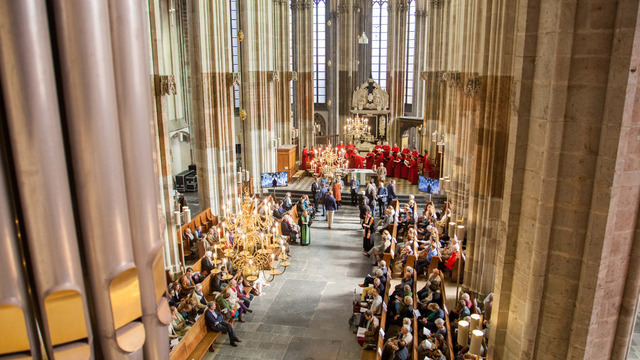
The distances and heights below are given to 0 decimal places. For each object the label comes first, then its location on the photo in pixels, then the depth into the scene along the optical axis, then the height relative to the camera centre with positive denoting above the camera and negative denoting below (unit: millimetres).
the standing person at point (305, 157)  27781 -4738
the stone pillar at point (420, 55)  32875 +1287
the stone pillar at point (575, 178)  4957 -1138
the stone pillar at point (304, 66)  31266 +501
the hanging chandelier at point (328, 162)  21625 -4069
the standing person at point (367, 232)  16953 -5456
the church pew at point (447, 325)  9438 -5359
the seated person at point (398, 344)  9461 -5313
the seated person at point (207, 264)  13875 -5367
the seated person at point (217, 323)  11172 -5722
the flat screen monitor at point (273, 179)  21344 -4571
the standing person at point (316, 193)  21547 -5266
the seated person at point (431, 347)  9359 -5236
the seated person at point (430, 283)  12047 -5126
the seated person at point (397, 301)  11375 -5350
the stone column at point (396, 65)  33531 +607
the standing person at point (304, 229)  17516 -5569
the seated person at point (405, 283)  12088 -5254
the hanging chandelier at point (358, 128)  32719 -3650
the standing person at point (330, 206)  19750 -5338
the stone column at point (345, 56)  34719 +1282
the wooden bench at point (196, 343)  9859 -5827
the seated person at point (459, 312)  10422 -5169
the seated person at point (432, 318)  10664 -5360
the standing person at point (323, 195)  21469 -5291
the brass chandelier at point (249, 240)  10633 -3677
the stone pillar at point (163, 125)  13891 -1510
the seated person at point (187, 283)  12906 -5508
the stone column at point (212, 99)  17859 -924
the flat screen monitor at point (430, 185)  19325 -4427
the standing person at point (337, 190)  21469 -5109
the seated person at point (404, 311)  11180 -5440
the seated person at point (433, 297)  11383 -5244
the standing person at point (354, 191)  23000 -5483
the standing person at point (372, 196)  20219 -5052
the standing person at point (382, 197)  20844 -5219
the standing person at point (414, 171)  25484 -5073
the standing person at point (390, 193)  21141 -5145
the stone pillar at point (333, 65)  35344 +614
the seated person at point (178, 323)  11672 -5998
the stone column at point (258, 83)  22641 -447
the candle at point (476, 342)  6906 -3780
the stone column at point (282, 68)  28281 +347
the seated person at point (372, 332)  11039 -5796
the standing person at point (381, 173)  22888 -4624
